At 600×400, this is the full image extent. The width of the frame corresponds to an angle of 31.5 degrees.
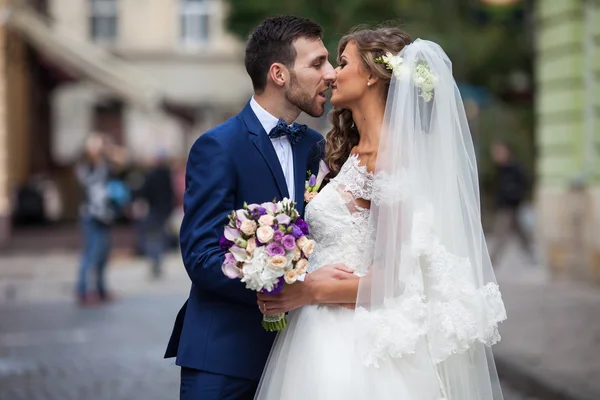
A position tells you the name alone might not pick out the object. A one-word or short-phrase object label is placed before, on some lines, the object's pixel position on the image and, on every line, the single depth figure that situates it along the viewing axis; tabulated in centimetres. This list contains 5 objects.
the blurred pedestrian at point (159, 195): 1750
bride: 364
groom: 363
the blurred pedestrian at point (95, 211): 1319
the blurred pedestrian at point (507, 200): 1634
